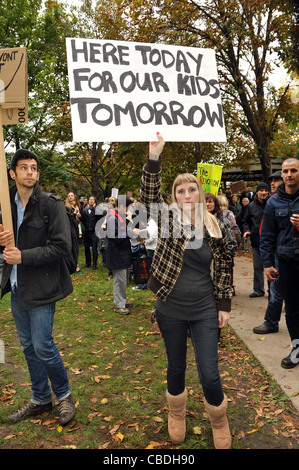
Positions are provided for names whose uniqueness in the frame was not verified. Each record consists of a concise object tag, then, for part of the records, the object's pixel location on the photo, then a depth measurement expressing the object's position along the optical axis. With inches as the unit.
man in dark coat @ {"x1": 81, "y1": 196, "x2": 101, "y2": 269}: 473.7
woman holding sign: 108.0
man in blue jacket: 160.1
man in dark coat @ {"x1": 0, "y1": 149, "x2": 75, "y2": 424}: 122.0
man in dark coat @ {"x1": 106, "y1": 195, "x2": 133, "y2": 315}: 269.7
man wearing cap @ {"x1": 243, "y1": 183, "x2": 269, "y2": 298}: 281.9
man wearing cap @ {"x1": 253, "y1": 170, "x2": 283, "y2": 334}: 209.6
